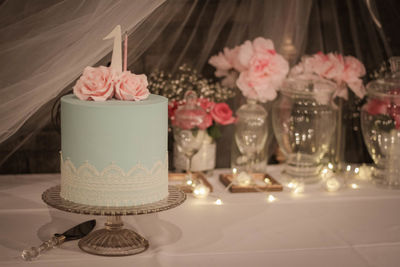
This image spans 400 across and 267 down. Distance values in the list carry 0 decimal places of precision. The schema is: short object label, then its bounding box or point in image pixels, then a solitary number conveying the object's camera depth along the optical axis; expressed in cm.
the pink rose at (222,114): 180
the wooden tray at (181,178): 176
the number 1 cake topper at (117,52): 141
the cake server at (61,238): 137
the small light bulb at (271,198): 169
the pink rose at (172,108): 178
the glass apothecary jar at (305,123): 181
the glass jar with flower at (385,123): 179
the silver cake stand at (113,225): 134
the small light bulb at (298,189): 174
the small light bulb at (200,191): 169
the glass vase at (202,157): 181
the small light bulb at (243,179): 175
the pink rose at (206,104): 179
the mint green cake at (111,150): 134
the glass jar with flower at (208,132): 179
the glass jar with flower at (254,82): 179
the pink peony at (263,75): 179
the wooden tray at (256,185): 174
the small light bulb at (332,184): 176
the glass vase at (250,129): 181
